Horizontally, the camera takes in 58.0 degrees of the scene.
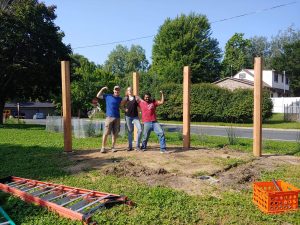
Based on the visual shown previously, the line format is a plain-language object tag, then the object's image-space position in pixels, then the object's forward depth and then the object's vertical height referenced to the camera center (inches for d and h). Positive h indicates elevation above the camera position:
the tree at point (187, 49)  1661.3 +409.8
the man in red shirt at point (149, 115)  297.5 -2.2
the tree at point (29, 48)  706.0 +181.2
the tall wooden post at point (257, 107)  277.7 +5.5
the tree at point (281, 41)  2404.0 +653.4
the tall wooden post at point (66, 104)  322.2 +11.5
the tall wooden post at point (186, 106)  321.7 +8.1
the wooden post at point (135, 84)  362.9 +39.5
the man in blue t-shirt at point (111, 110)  301.5 +3.7
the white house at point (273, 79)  1729.9 +218.2
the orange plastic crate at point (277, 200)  149.2 -49.6
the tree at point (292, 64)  2133.5 +390.7
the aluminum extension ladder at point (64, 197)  151.0 -53.3
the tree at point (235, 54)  2268.9 +515.5
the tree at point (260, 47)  2577.5 +632.1
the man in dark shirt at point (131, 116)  309.7 -3.3
